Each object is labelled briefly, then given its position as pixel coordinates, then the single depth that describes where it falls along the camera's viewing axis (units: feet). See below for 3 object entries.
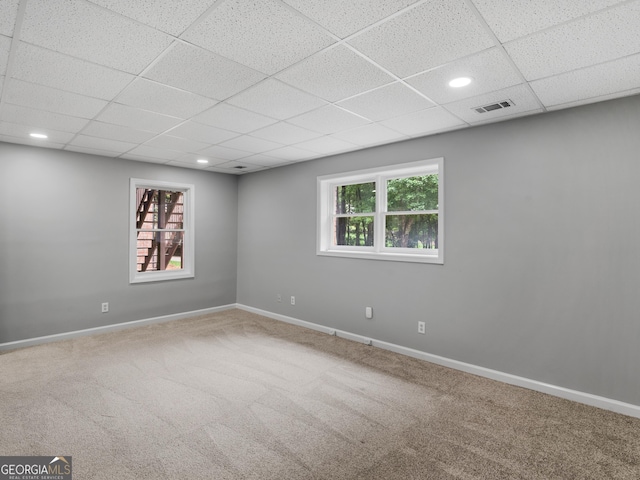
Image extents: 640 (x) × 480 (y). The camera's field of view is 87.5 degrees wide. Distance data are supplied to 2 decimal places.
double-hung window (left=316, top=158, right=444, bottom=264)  12.22
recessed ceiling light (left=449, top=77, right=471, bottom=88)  7.39
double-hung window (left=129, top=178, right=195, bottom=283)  16.02
